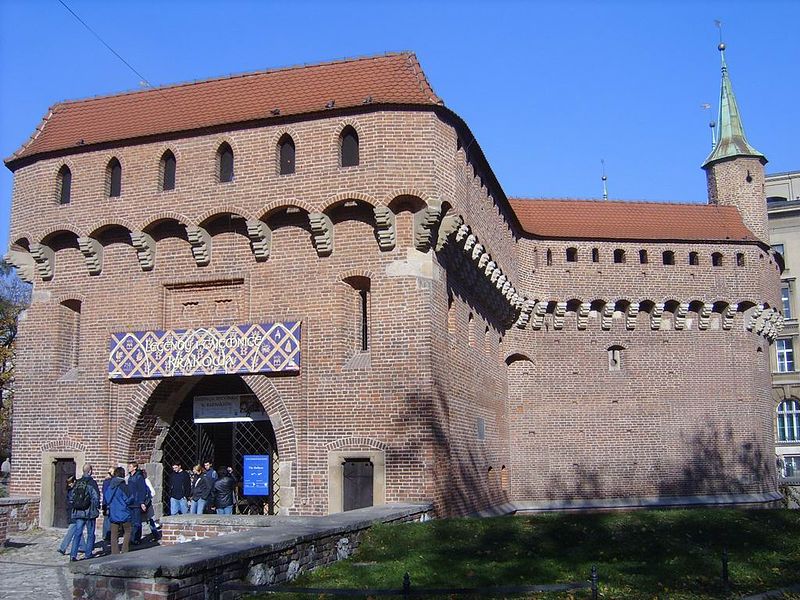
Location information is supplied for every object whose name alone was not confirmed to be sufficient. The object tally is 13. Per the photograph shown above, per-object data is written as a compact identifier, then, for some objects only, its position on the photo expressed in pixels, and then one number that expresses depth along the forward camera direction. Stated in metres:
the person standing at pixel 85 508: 13.88
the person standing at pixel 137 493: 14.34
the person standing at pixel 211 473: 16.31
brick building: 16.08
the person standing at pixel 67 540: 14.27
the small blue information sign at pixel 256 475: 17.66
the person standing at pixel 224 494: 16.03
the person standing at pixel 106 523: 14.32
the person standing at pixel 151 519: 15.36
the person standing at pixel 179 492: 16.91
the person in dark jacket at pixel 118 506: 13.80
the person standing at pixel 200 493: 16.22
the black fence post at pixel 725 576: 9.85
